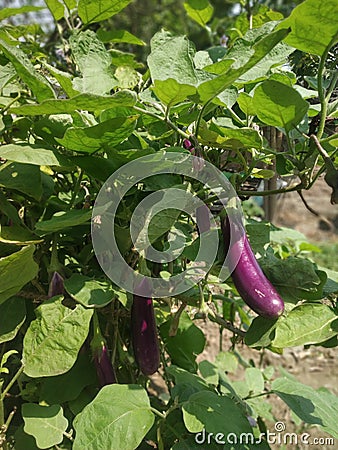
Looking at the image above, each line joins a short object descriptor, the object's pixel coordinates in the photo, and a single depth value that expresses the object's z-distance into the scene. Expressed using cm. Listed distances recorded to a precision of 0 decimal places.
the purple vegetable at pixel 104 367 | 59
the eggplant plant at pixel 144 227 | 47
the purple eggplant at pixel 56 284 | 57
